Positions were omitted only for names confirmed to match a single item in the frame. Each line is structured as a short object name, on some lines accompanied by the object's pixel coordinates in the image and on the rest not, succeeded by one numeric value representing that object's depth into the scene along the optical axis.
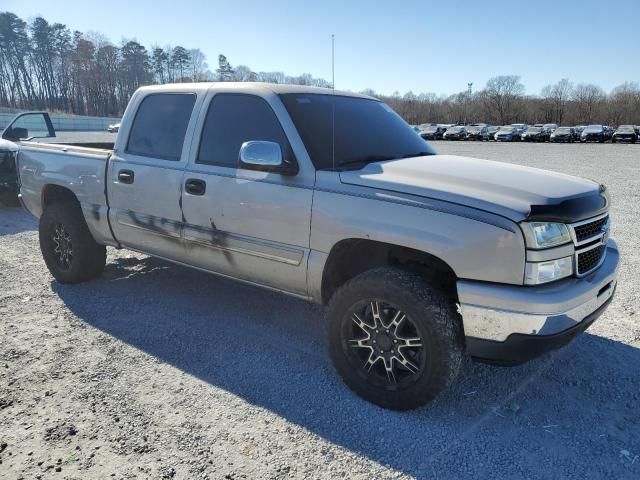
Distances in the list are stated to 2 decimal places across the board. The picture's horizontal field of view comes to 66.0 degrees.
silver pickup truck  2.59
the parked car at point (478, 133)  50.97
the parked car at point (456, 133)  51.25
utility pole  93.50
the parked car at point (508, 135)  49.00
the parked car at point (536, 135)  48.81
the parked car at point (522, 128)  51.54
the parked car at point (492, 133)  51.28
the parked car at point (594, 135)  45.91
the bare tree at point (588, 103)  84.19
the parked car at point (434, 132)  53.41
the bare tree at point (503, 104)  90.62
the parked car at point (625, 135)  43.54
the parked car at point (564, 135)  46.94
